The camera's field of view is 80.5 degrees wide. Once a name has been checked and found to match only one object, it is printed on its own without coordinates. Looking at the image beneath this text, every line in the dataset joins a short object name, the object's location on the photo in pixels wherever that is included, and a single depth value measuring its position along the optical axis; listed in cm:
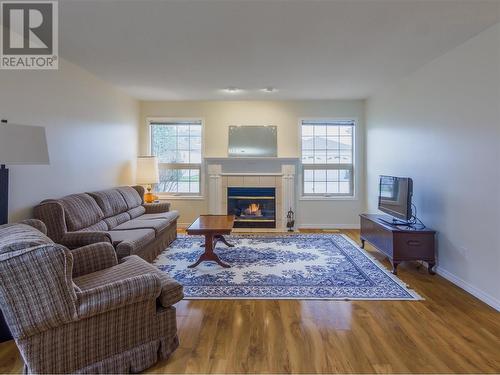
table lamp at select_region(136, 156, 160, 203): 557
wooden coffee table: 356
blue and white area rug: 296
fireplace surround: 598
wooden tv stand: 345
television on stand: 363
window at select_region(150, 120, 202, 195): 619
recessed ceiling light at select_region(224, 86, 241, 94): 500
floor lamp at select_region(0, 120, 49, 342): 219
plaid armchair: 152
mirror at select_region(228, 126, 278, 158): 600
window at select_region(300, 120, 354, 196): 612
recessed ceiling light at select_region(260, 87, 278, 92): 500
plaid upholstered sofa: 307
